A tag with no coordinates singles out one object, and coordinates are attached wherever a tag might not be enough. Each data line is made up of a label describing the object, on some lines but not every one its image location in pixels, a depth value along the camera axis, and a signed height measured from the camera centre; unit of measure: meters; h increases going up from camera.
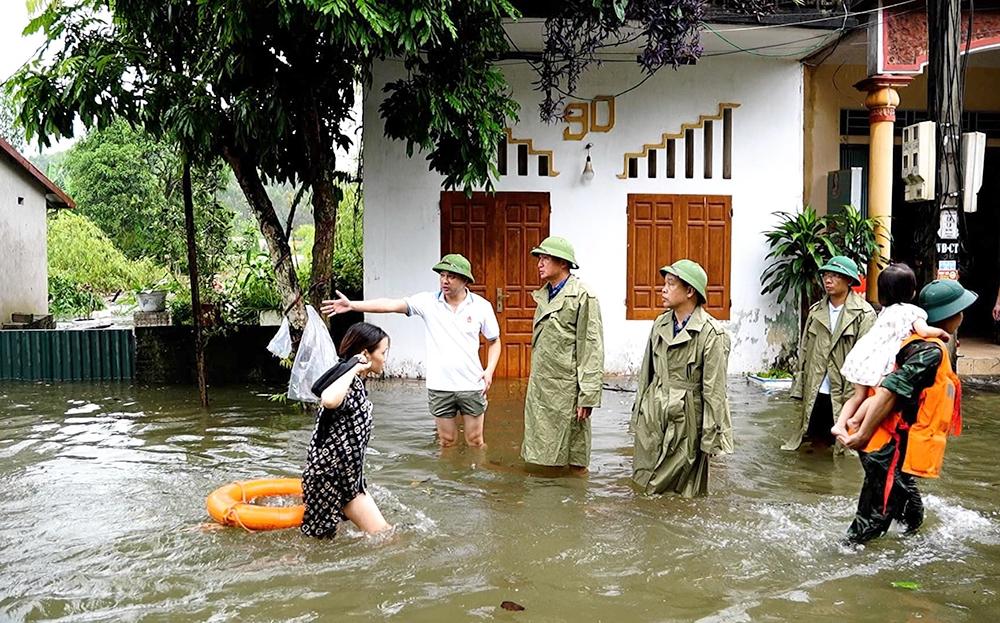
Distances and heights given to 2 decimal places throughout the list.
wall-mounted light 11.27 +1.10
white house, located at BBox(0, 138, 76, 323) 17.53 +0.65
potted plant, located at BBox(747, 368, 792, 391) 10.84 -1.43
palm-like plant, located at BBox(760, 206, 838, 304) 10.84 +0.10
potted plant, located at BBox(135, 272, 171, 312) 12.05 -0.44
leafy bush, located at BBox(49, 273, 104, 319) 21.54 -0.80
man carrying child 4.75 -0.85
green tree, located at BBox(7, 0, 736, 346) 8.45 +1.76
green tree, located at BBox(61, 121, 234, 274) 26.81 +2.46
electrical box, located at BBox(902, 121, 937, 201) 8.66 +0.94
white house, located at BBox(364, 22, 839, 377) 11.17 +0.78
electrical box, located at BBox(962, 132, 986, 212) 8.73 +0.90
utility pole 8.59 +1.31
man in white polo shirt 7.01 -0.58
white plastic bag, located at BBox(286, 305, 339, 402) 8.21 -0.79
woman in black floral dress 4.93 -0.93
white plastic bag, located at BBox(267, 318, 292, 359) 8.55 -0.74
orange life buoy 5.36 -1.46
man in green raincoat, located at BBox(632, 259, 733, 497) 5.84 -0.86
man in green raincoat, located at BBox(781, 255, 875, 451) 7.26 -0.69
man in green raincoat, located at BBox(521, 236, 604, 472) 6.41 -0.71
